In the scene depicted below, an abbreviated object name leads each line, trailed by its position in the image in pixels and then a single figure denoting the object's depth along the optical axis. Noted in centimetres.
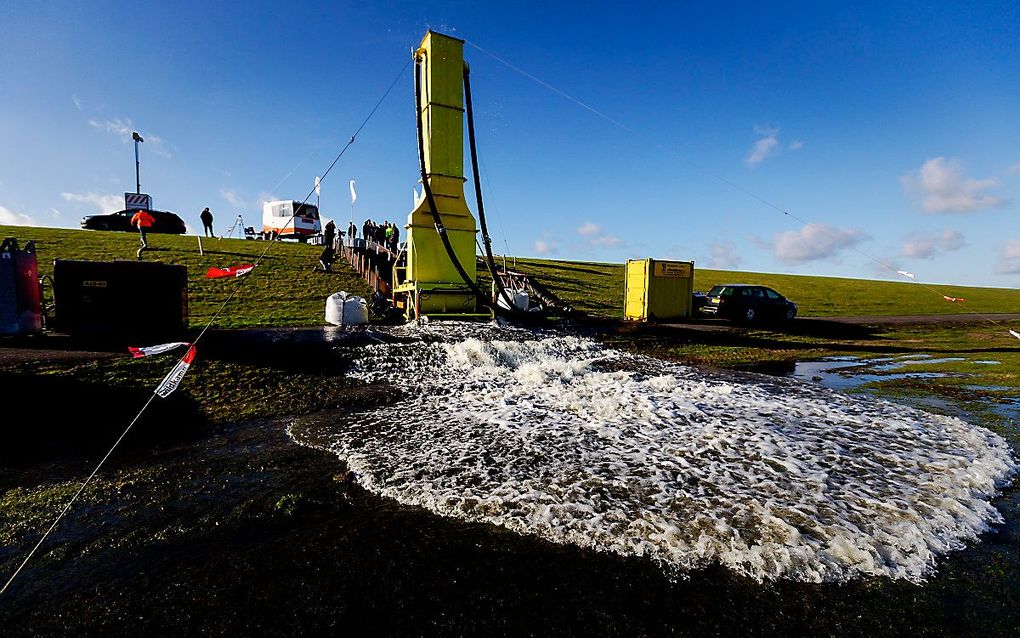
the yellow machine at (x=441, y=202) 1411
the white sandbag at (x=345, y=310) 1315
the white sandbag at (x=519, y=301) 1559
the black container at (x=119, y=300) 988
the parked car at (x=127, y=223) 3284
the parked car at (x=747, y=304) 2081
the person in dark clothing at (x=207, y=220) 3469
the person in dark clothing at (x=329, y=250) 2323
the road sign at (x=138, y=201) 3859
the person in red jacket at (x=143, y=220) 2023
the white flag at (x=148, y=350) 543
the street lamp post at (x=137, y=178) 4252
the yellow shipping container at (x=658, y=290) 1864
